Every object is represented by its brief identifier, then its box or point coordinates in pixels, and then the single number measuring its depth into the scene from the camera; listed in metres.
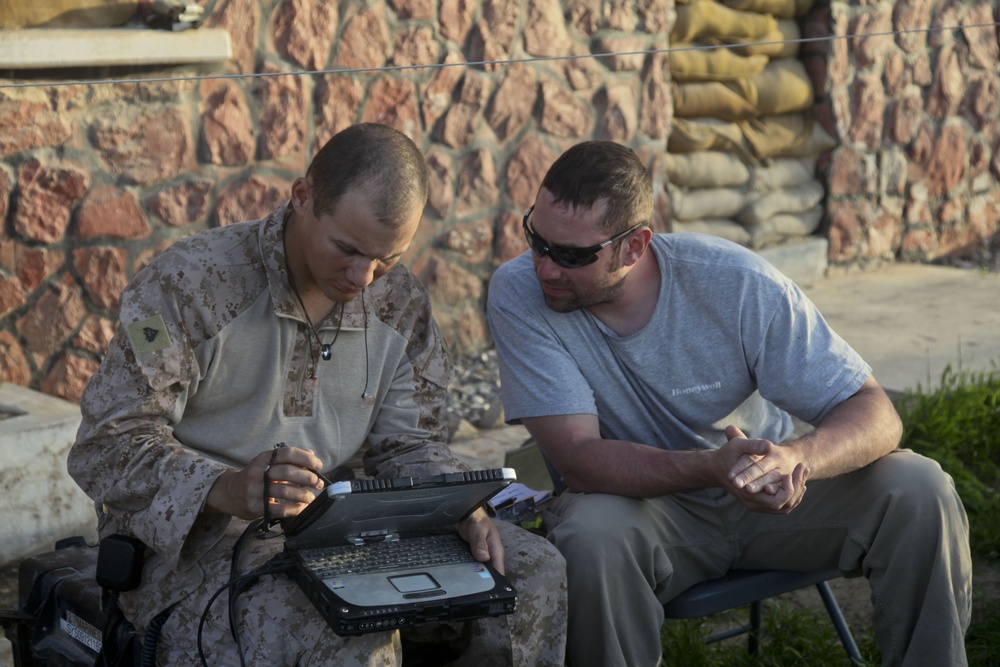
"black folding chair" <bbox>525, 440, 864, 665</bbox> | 2.69
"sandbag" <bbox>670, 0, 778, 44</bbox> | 6.09
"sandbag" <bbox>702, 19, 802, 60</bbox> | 6.45
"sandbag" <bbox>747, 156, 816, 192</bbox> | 6.71
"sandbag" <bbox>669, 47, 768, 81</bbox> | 6.14
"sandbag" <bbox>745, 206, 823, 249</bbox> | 6.74
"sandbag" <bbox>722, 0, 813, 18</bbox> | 6.37
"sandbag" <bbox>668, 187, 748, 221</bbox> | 6.26
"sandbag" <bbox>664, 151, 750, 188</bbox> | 6.26
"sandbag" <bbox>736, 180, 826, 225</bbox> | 6.69
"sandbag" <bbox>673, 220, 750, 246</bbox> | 6.40
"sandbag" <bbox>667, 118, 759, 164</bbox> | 6.23
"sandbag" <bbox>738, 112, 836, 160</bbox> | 6.68
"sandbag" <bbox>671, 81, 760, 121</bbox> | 6.25
